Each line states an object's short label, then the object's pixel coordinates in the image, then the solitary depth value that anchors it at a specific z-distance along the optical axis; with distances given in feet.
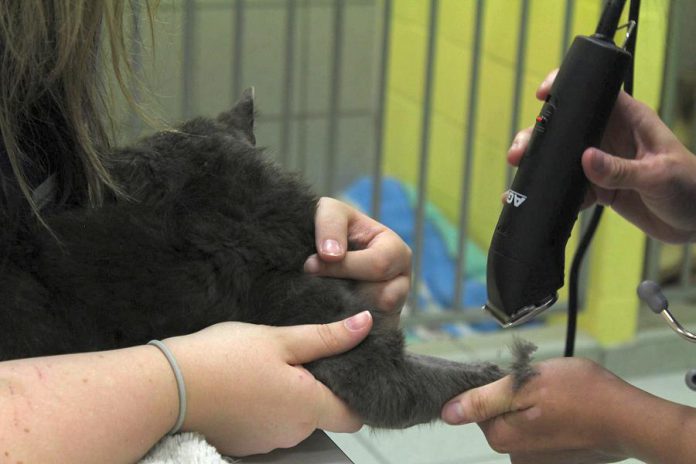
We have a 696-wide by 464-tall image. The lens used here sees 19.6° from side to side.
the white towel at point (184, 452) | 3.68
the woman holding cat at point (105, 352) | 3.61
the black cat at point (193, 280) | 3.81
